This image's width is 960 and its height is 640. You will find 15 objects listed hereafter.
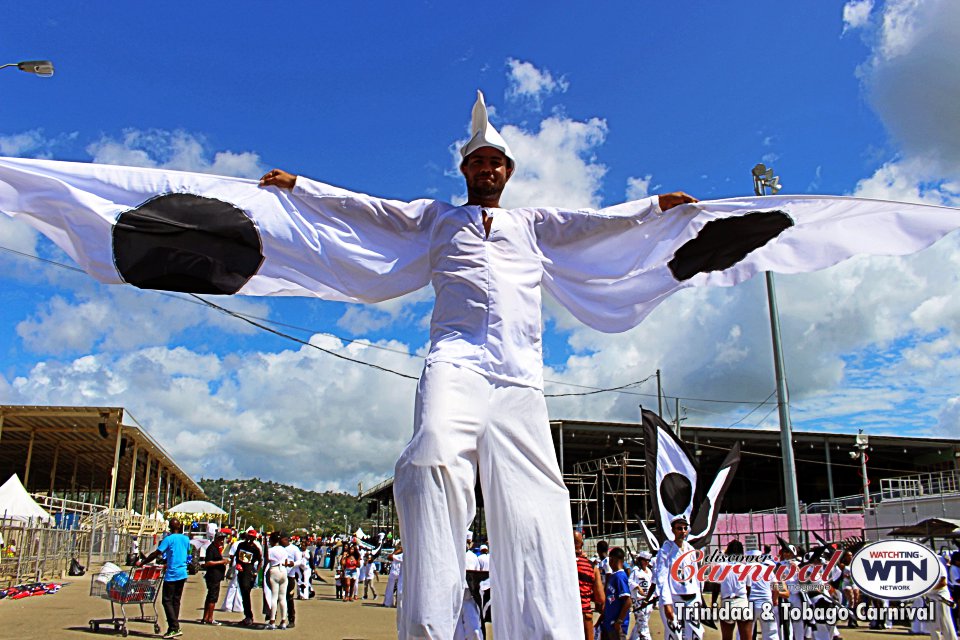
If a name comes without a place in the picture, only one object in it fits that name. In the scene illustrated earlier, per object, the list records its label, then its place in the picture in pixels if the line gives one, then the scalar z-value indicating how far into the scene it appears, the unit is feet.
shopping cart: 43.91
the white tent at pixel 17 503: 76.89
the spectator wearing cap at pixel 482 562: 41.63
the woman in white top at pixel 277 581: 48.57
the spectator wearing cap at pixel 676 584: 35.06
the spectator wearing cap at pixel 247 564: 50.29
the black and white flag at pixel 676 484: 40.34
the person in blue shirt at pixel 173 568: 42.55
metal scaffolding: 119.75
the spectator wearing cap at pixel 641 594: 40.11
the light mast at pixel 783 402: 54.39
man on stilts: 9.39
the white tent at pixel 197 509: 123.85
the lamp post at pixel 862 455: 100.12
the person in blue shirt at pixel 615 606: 35.45
